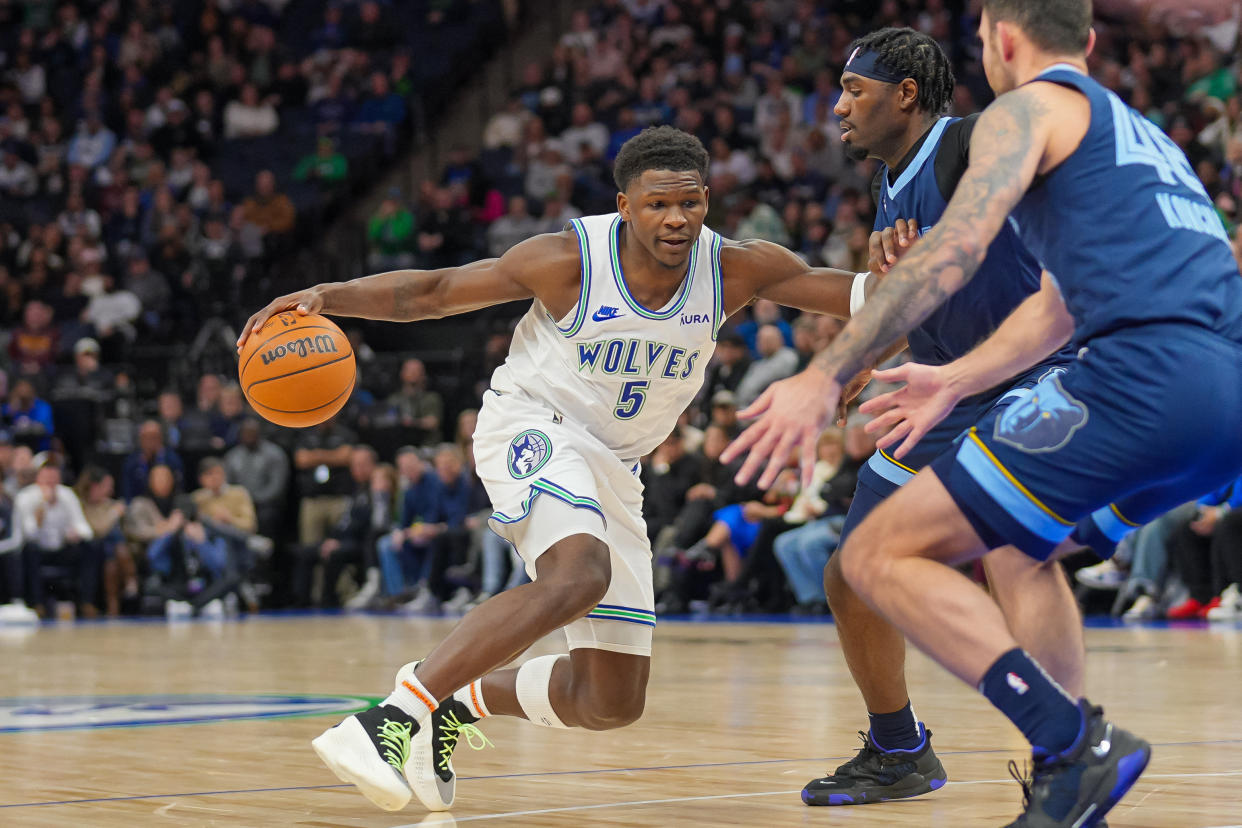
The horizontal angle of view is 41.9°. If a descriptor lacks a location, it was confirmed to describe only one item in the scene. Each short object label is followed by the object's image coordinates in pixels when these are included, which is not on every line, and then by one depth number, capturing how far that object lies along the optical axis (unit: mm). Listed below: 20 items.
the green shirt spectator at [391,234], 18250
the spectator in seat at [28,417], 15594
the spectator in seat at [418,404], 15477
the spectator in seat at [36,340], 17625
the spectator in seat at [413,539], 14781
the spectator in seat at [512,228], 16984
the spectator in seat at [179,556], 14727
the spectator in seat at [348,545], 15258
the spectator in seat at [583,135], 18203
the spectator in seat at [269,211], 19719
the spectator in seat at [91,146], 20359
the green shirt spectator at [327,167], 20359
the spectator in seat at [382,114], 21016
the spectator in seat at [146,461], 15141
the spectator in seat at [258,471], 15453
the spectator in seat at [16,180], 19828
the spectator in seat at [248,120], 21172
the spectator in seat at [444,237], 17781
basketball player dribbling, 4703
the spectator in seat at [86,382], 16469
